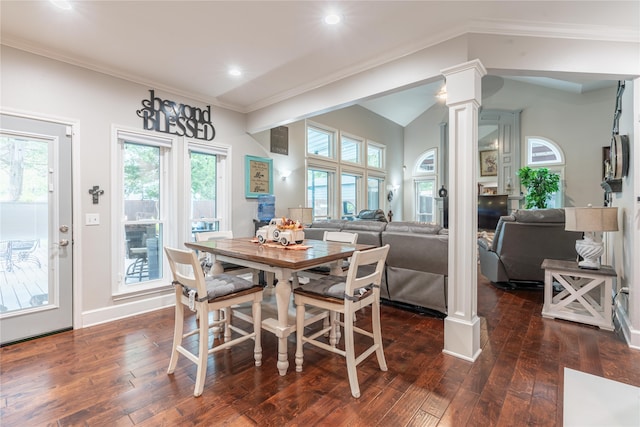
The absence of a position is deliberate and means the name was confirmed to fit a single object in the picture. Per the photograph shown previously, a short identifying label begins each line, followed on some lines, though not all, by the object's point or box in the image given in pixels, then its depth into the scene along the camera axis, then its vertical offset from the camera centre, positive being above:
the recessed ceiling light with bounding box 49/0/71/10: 2.10 +1.49
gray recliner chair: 3.76 -0.42
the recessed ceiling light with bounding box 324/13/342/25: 2.28 +1.50
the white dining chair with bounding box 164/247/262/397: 1.91 -0.60
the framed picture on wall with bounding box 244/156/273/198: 4.50 +0.56
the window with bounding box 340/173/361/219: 7.20 +0.46
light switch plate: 3.04 -0.07
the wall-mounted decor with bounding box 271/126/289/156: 4.99 +1.23
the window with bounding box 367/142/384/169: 8.12 +1.59
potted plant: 6.98 +0.62
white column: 2.31 +0.04
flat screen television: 7.80 +0.07
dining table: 1.94 -0.31
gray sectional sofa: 3.08 -0.54
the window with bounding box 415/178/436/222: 9.31 +0.38
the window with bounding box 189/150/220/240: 4.00 +0.29
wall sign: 3.48 +1.16
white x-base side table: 2.88 -0.86
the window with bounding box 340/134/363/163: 7.10 +1.55
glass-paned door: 2.62 -0.15
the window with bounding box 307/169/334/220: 6.24 +0.44
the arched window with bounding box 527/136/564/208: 7.20 +1.35
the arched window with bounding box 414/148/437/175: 9.22 +1.53
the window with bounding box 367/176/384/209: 8.23 +0.57
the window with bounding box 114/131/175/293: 3.38 +0.06
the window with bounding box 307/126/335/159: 6.09 +1.50
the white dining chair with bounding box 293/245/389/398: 1.88 -0.59
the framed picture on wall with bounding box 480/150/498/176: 8.42 +1.40
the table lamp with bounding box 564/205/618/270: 2.78 -0.13
